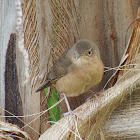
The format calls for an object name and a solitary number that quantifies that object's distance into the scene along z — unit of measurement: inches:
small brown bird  285.4
